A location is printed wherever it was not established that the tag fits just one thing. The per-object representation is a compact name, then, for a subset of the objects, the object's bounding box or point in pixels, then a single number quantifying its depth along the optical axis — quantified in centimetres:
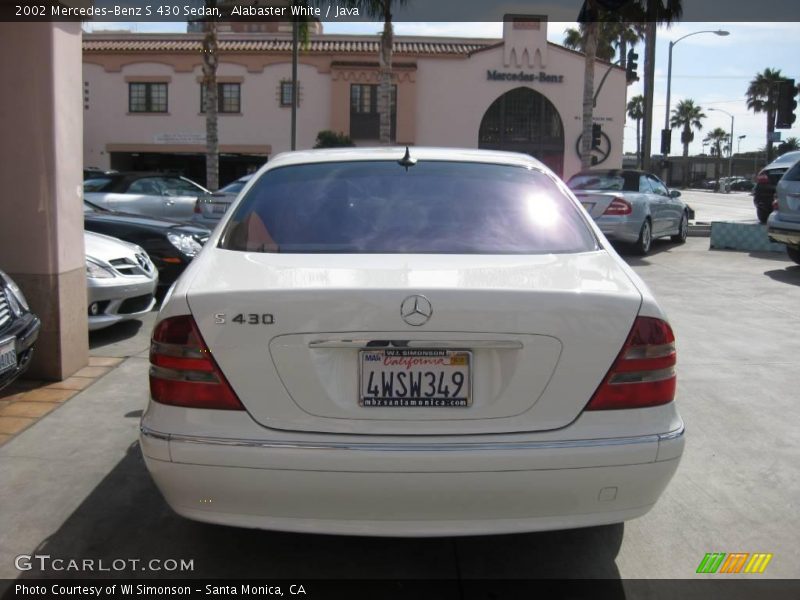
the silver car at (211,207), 1248
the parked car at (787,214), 1098
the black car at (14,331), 423
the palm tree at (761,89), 7256
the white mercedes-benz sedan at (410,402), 264
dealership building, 3359
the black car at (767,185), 1611
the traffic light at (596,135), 2492
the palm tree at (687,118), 9362
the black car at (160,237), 831
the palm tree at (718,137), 10875
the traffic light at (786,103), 1777
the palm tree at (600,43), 3740
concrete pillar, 520
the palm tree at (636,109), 6612
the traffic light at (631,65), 2425
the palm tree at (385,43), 2194
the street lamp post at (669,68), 2861
